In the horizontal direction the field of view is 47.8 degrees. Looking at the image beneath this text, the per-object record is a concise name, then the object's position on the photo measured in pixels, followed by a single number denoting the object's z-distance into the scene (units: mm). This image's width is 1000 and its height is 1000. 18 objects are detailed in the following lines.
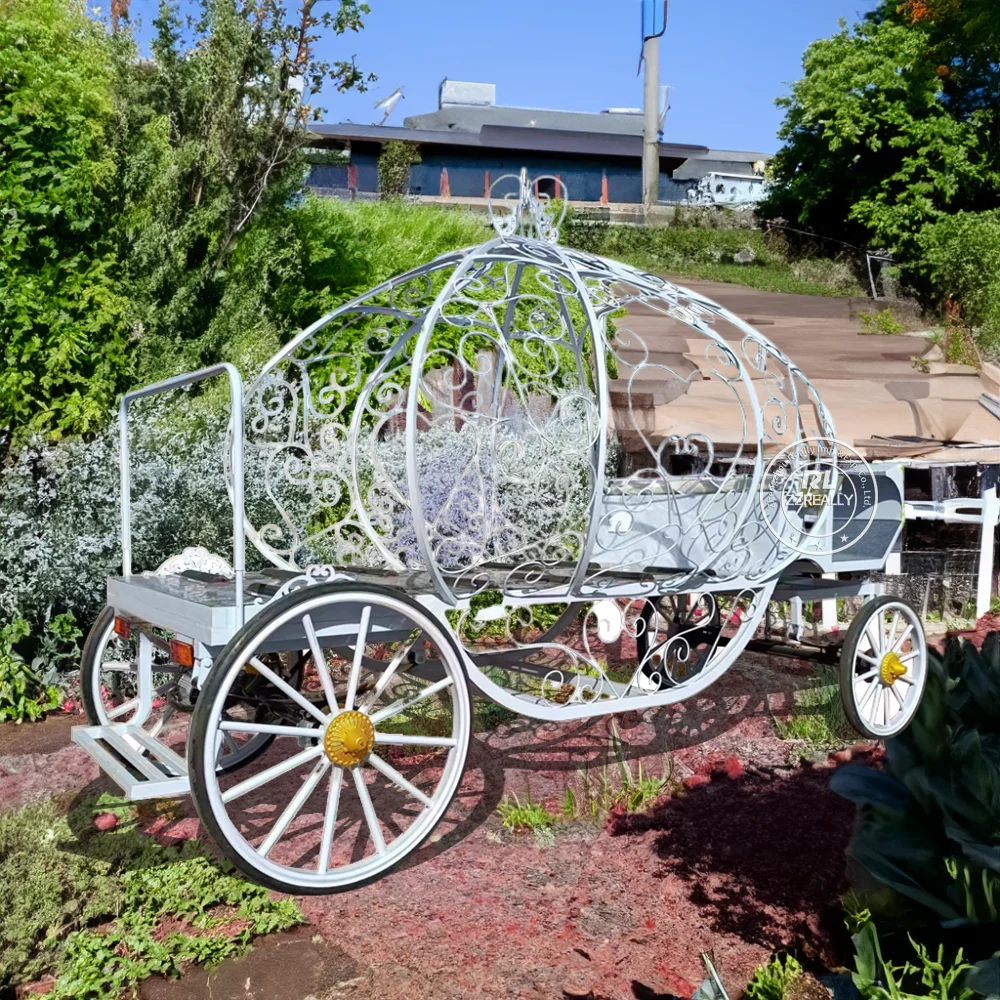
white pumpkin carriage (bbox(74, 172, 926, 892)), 3254
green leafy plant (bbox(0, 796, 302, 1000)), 3186
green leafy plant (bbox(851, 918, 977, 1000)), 2648
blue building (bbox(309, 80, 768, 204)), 26167
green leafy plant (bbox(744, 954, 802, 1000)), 3006
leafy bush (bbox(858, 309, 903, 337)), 14836
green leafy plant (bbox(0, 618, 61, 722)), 5457
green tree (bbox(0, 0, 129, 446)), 5980
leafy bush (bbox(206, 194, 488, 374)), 7109
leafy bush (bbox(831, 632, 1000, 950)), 2768
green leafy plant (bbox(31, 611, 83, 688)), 5617
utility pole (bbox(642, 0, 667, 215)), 22938
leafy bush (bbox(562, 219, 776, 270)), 21359
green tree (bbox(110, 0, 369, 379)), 6660
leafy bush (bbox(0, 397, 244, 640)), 5531
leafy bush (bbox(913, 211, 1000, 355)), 14102
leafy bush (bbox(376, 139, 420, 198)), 20906
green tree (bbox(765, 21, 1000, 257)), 19625
